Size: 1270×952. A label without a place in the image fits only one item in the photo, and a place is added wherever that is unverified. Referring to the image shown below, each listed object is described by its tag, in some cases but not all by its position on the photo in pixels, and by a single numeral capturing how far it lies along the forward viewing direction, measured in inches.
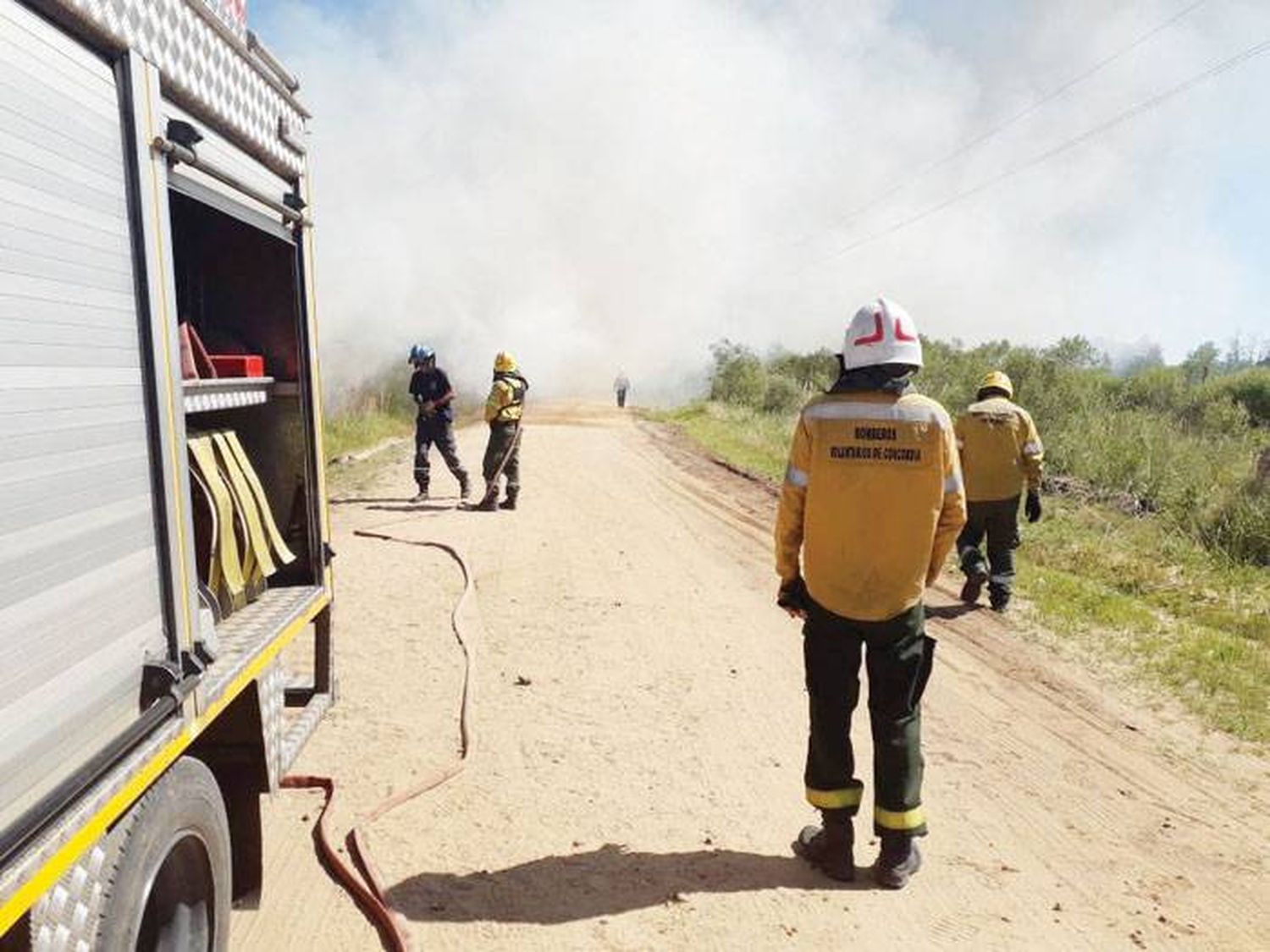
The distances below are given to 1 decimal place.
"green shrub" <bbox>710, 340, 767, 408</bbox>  1259.8
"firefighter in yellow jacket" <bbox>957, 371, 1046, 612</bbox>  280.5
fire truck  66.2
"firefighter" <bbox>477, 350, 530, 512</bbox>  431.8
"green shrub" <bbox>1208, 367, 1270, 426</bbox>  1123.3
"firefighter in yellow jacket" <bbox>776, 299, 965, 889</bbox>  130.7
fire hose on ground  120.0
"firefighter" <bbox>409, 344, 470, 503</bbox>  449.4
